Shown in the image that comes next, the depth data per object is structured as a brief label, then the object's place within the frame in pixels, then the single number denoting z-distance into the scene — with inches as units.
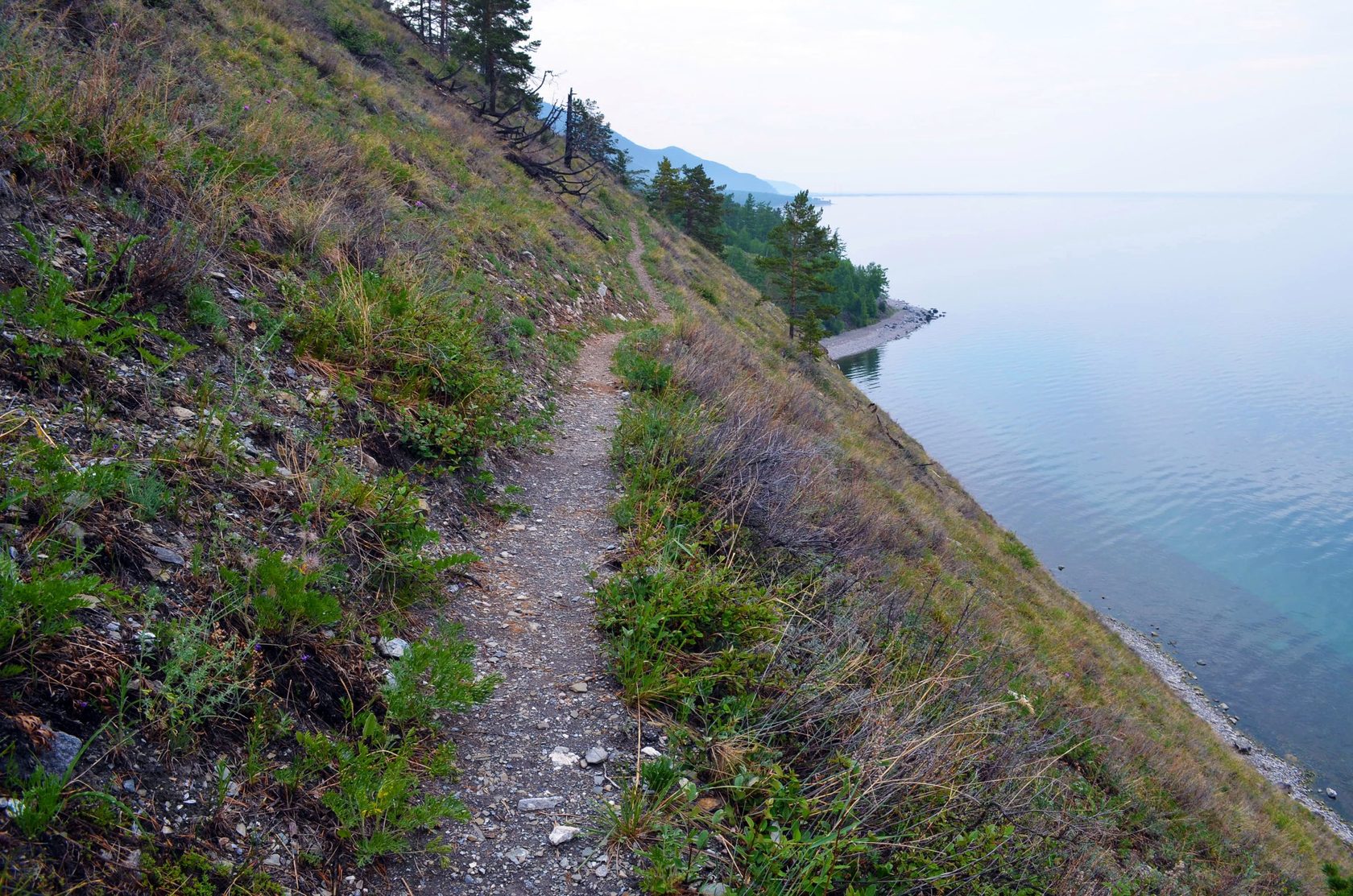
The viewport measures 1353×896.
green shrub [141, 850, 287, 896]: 83.1
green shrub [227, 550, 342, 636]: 119.8
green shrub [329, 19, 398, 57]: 880.9
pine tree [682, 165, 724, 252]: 2207.2
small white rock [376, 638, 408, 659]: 140.1
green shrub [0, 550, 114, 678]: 87.0
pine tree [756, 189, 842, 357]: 1552.7
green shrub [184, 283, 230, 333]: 185.3
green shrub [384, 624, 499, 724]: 126.3
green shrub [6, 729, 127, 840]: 75.5
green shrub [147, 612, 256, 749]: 98.1
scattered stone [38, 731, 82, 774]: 83.7
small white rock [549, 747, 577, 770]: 133.9
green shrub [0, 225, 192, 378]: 141.2
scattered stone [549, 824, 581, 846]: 117.8
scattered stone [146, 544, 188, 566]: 120.0
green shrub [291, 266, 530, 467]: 223.3
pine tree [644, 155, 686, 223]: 2183.8
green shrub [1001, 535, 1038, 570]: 812.6
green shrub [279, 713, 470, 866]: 104.2
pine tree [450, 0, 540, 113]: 1163.3
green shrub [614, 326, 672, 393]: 387.2
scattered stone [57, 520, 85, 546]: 107.5
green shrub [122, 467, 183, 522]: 122.7
